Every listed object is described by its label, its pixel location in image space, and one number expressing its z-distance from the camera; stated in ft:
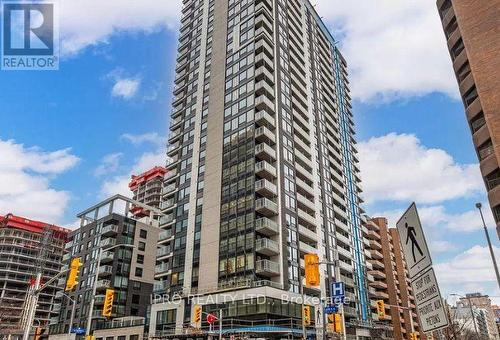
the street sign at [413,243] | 19.86
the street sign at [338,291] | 87.04
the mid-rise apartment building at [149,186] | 479.82
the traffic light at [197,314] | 133.18
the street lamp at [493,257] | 74.14
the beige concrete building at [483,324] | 619.09
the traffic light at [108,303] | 94.92
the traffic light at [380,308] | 127.15
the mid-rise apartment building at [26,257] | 433.07
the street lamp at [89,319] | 102.57
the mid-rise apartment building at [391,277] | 329.93
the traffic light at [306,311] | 95.43
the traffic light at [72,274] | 74.31
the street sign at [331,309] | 84.87
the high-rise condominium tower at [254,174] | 185.57
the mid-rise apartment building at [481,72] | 116.46
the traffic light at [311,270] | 62.75
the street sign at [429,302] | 19.24
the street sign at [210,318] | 139.75
